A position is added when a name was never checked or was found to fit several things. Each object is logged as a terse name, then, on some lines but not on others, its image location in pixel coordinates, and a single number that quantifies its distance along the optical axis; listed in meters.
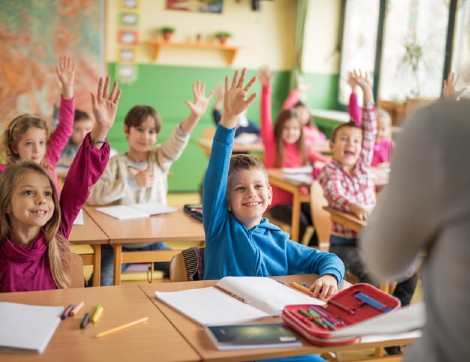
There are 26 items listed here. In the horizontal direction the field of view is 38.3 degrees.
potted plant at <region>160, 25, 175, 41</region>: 7.34
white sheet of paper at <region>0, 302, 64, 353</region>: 1.59
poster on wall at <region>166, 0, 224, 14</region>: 7.43
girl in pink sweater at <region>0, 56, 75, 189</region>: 3.48
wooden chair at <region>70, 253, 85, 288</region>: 2.38
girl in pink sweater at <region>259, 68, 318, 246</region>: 5.29
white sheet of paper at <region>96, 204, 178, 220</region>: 3.41
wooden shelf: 7.34
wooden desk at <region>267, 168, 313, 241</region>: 4.58
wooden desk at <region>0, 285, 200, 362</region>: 1.56
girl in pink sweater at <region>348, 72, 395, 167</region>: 5.48
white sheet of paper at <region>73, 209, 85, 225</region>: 3.17
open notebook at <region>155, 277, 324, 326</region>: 1.85
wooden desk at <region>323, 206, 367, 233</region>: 3.50
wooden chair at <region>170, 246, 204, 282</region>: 2.44
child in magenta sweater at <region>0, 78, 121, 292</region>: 2.29
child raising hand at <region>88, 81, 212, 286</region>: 3.73
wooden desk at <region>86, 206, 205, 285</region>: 3.03
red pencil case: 1.68
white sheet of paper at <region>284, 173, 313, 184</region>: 4.58
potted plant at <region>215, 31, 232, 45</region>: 7.56
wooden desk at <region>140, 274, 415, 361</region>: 1.60
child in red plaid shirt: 3.67
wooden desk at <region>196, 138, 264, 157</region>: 6.01
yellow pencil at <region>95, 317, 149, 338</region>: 1.69
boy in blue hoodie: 2.29
